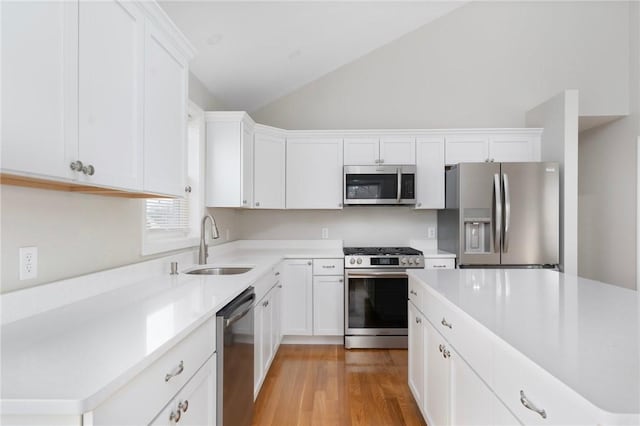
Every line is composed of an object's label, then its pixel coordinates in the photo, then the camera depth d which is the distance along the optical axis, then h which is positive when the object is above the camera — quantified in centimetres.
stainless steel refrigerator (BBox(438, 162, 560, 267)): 330 +6
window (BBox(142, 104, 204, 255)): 226 +1
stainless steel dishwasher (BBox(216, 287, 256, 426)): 155 -74
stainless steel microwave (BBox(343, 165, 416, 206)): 360 +32
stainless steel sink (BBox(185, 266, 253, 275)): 252 -42
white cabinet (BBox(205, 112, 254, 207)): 311 +49
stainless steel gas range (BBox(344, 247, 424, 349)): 338 -84
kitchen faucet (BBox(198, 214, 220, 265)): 272 -30
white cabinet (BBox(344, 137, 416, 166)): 373 +71
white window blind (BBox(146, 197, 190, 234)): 237 -1
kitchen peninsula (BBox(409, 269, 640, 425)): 78 -37
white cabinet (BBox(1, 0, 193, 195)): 93 +42
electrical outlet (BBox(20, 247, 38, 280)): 122 -18
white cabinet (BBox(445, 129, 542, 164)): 370 +75
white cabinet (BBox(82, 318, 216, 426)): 81 -51
